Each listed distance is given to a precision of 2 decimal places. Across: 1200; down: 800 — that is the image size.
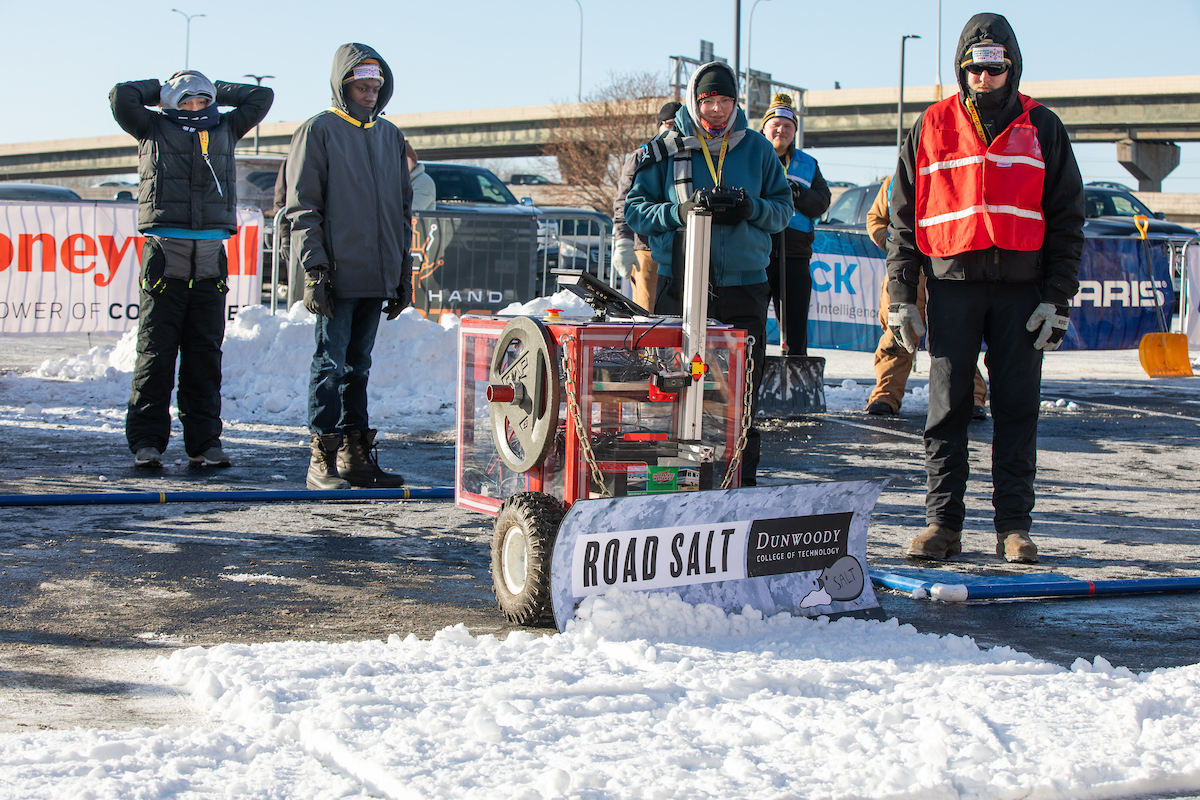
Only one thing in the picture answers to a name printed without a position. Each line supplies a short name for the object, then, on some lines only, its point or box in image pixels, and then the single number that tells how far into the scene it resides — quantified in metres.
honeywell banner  10.17
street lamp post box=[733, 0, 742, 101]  32.12
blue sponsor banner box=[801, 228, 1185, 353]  12.16
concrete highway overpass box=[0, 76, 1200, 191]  54.06
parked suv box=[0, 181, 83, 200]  17.66
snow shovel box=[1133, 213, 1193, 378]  12.50
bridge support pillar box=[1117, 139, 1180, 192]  56.12
